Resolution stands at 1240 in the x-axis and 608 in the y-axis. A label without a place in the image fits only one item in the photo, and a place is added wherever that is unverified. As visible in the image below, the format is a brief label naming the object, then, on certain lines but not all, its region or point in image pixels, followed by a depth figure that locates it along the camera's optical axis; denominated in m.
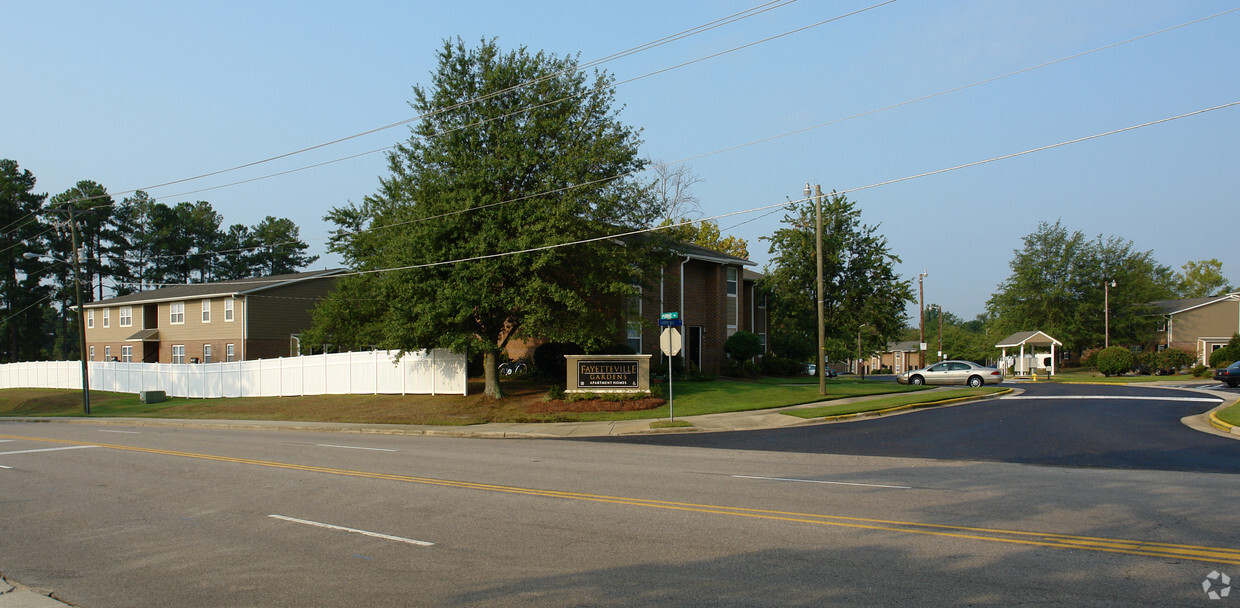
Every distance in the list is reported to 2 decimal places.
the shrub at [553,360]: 34.69
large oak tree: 27.28
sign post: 22.47
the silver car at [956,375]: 39.06
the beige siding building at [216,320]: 49.03
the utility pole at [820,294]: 28.93
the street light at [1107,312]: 65.38
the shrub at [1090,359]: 65.71
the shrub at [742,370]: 41.09
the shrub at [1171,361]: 55.39
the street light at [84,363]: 36.91
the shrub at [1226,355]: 49.97
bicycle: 36.80
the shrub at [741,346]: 40.56
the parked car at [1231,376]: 37.59
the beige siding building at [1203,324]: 65.94
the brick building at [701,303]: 38.41
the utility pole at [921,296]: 53.81
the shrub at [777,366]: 43.28
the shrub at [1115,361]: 53.47
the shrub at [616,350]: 32.84
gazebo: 63.03
